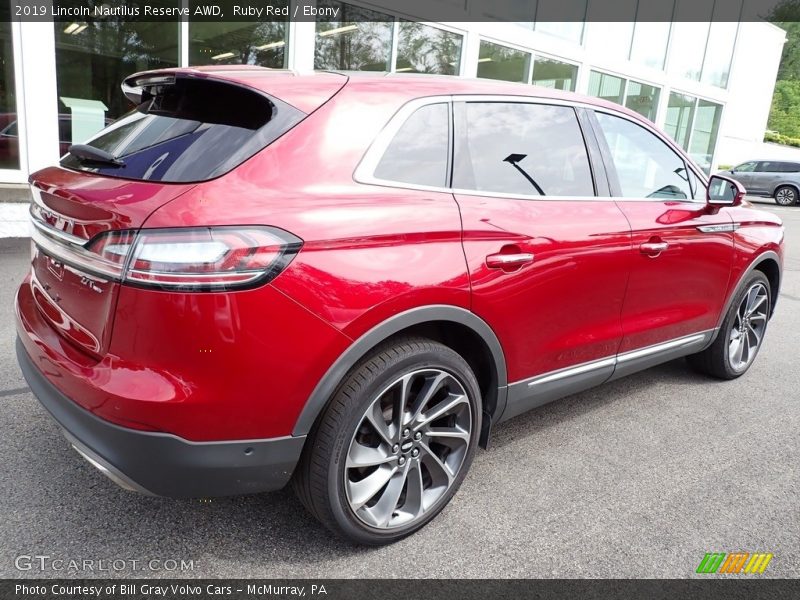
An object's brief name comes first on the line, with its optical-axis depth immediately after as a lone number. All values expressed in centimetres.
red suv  180
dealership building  796
